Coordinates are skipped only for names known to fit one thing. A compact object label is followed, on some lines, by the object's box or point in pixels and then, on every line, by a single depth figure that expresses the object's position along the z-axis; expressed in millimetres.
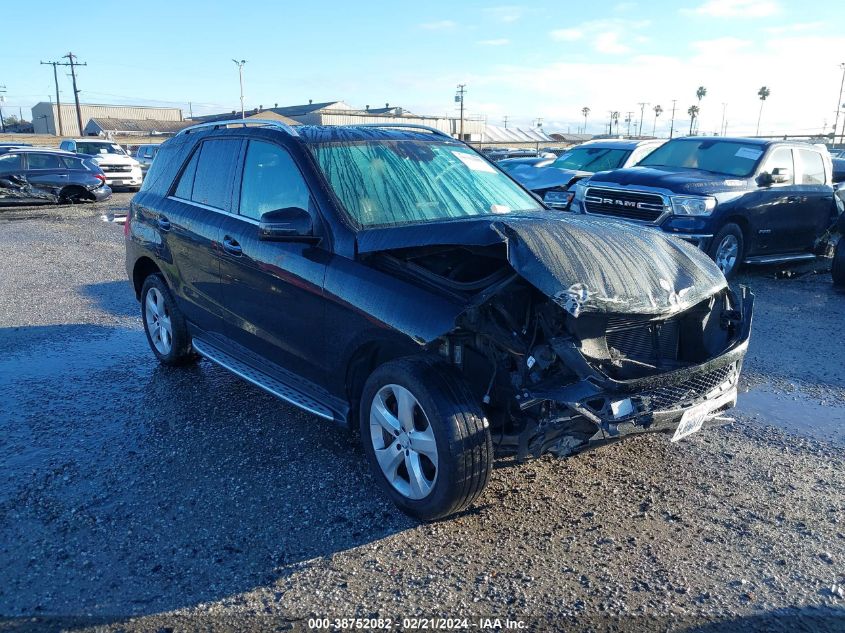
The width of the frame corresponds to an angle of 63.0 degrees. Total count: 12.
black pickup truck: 8695
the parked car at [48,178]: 17719
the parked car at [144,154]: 32544
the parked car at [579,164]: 12688
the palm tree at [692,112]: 125375
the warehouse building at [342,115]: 75438
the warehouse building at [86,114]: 98000
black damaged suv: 3143
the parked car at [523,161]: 17488
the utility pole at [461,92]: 85425
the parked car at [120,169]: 23062
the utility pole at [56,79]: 80588
